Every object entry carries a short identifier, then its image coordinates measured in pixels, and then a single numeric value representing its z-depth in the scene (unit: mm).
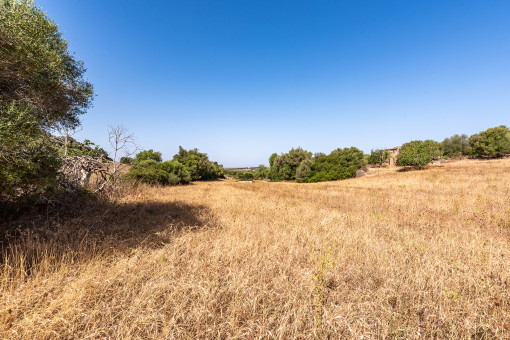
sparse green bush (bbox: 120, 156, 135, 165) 10495
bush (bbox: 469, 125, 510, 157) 38281
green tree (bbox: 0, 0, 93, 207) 3520
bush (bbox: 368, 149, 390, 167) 54838
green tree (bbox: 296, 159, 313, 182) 41756
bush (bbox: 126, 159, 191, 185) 16438
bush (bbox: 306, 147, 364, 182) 36500
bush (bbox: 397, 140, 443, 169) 33594
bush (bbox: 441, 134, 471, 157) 51269
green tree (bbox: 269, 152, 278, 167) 66738
